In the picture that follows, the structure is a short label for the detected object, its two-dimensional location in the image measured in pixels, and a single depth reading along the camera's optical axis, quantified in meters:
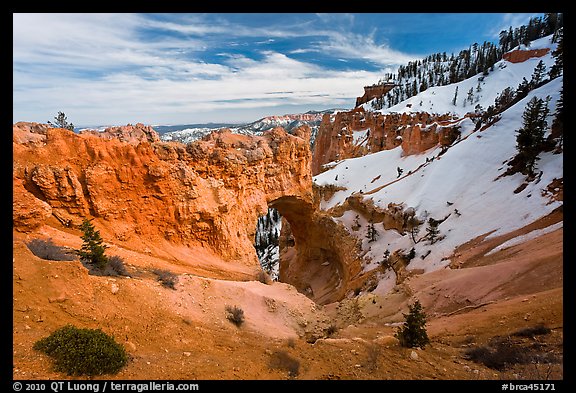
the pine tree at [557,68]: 30.95
